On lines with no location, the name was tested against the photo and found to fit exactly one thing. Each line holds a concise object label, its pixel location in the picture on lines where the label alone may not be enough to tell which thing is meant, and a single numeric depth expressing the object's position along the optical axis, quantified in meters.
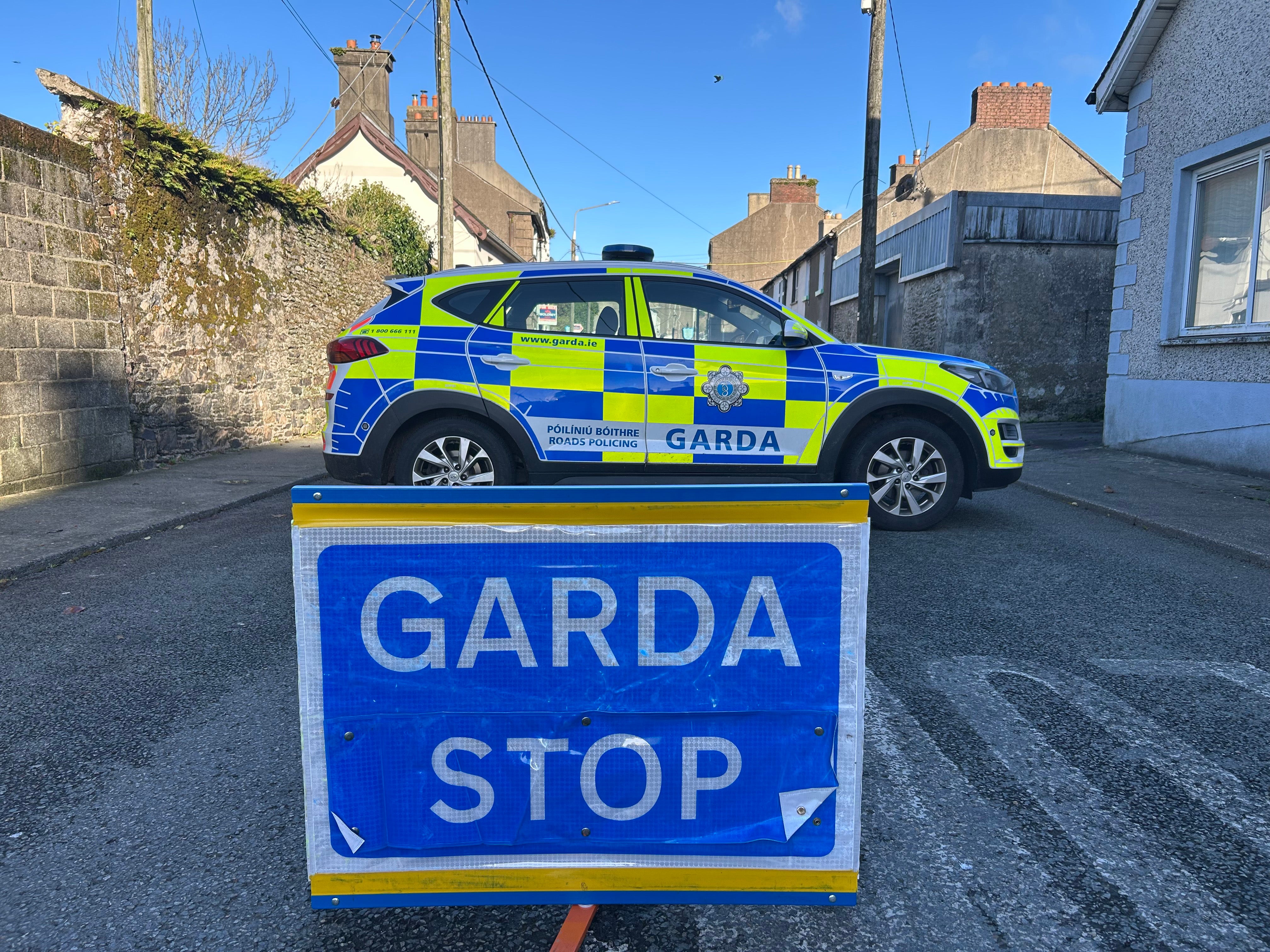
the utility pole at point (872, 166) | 14.95
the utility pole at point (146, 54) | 13.02
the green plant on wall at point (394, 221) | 23.61
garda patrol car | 6.07
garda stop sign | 1.91
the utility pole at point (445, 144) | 15.71
